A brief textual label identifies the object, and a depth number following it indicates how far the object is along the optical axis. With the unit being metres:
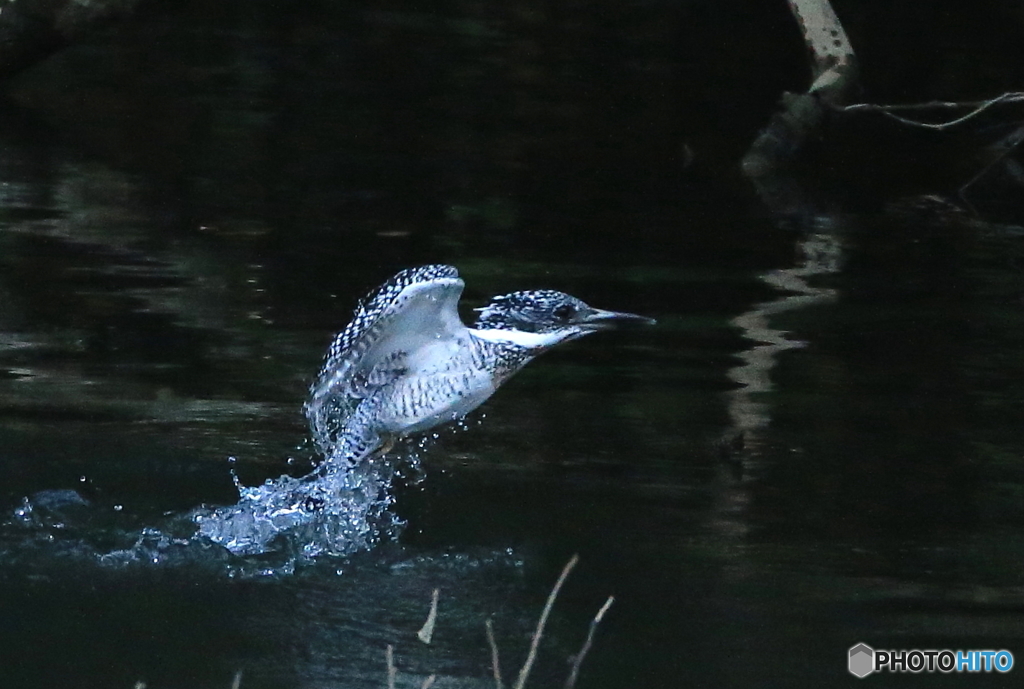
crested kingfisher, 11.61
